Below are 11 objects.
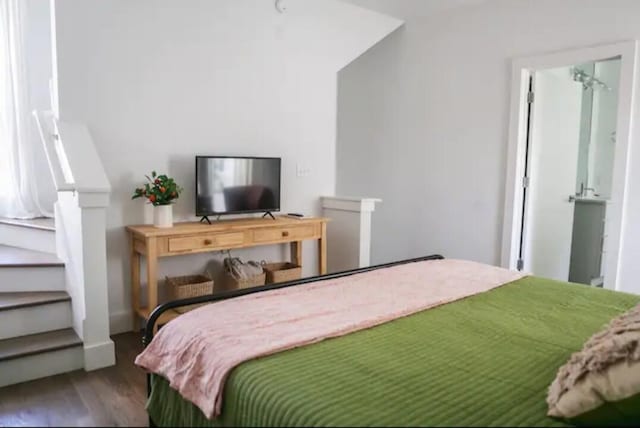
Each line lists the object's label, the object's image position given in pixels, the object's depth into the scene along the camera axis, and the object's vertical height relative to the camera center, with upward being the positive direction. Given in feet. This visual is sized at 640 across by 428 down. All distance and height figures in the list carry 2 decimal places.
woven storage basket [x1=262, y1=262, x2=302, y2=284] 12.25 -2.73
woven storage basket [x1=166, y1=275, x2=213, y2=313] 10.52 -2.75
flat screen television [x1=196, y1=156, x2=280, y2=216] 11.33 -0.40
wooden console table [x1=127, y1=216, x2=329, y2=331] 9.93 -1.61
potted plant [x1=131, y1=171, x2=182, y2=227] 10.44 -0.64
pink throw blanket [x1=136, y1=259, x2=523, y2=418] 4.60 -1.77
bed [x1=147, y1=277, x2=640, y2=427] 3.66 -1.85
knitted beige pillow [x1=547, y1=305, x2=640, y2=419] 3.54 -1.59
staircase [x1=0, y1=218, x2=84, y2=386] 8.41 -3.11
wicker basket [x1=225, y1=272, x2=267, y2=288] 11.54 -2.79
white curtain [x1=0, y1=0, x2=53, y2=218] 12.76 +1.15
